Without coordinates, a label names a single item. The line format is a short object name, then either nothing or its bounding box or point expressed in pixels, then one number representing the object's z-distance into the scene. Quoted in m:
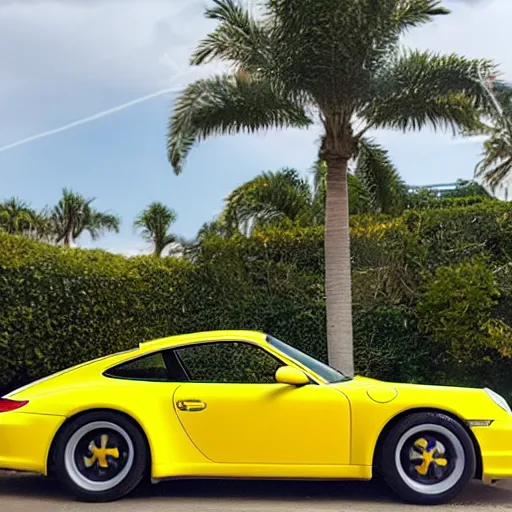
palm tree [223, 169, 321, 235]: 17.42
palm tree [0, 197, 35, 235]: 28.12
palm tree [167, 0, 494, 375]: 9.76
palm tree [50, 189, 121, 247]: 30.02
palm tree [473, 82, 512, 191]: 9.90
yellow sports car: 5.37
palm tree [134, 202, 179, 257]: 34.59
